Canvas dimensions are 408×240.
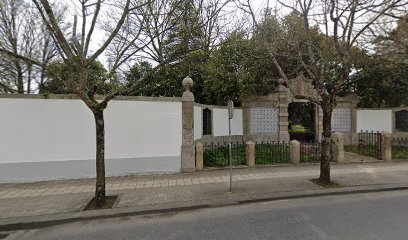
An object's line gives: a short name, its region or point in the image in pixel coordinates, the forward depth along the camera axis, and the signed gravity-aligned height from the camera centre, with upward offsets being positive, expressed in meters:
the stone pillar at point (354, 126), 14.70 -0.10
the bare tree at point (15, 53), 6.96 +2.12
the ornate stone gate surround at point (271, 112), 13.64 +0.64
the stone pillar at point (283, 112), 13.77 +0.65
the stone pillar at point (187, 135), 9.07 -0.40
